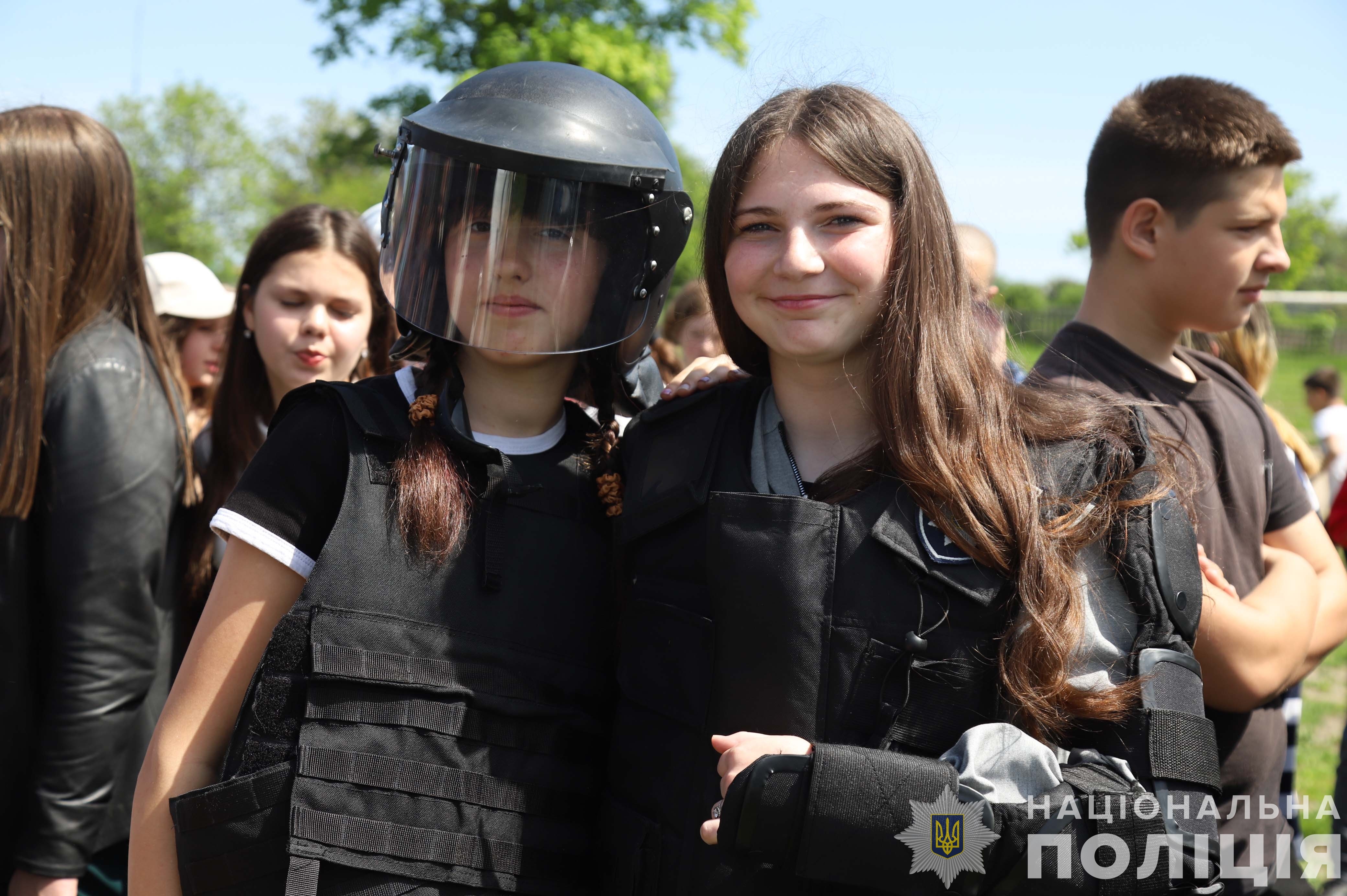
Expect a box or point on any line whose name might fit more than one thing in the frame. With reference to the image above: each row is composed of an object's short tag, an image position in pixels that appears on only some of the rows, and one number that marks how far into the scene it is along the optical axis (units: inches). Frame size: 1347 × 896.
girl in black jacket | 92.5
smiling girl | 58.7
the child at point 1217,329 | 91.7
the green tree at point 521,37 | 639.1
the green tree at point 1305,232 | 1664.6
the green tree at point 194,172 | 1221.1
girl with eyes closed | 120.3
